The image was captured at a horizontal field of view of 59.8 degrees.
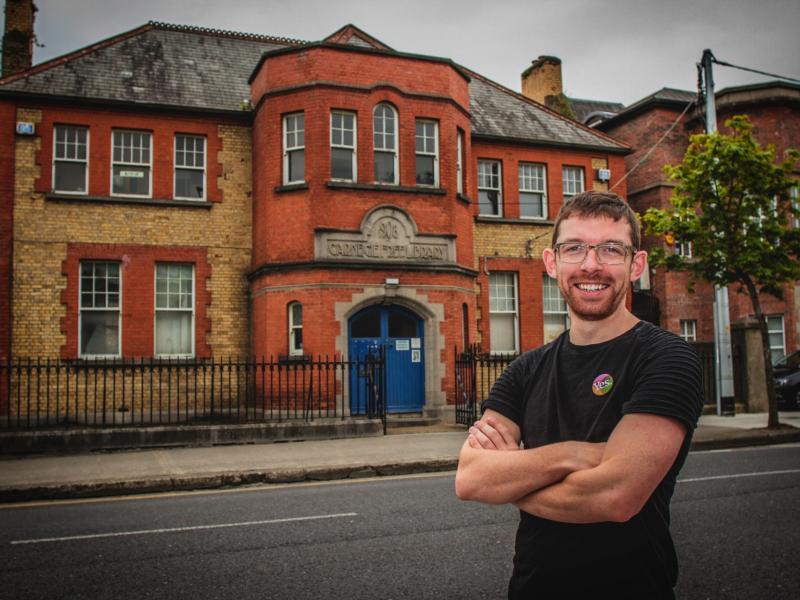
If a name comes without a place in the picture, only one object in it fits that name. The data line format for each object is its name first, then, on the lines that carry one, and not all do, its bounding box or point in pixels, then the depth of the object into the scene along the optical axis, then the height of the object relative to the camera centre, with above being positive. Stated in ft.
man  6.45 -0.84
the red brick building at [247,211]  55.67 +12.29
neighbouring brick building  76.64 +23.76
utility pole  57.26 +1.05
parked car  65.98 -3.69
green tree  48.34 +9.58
